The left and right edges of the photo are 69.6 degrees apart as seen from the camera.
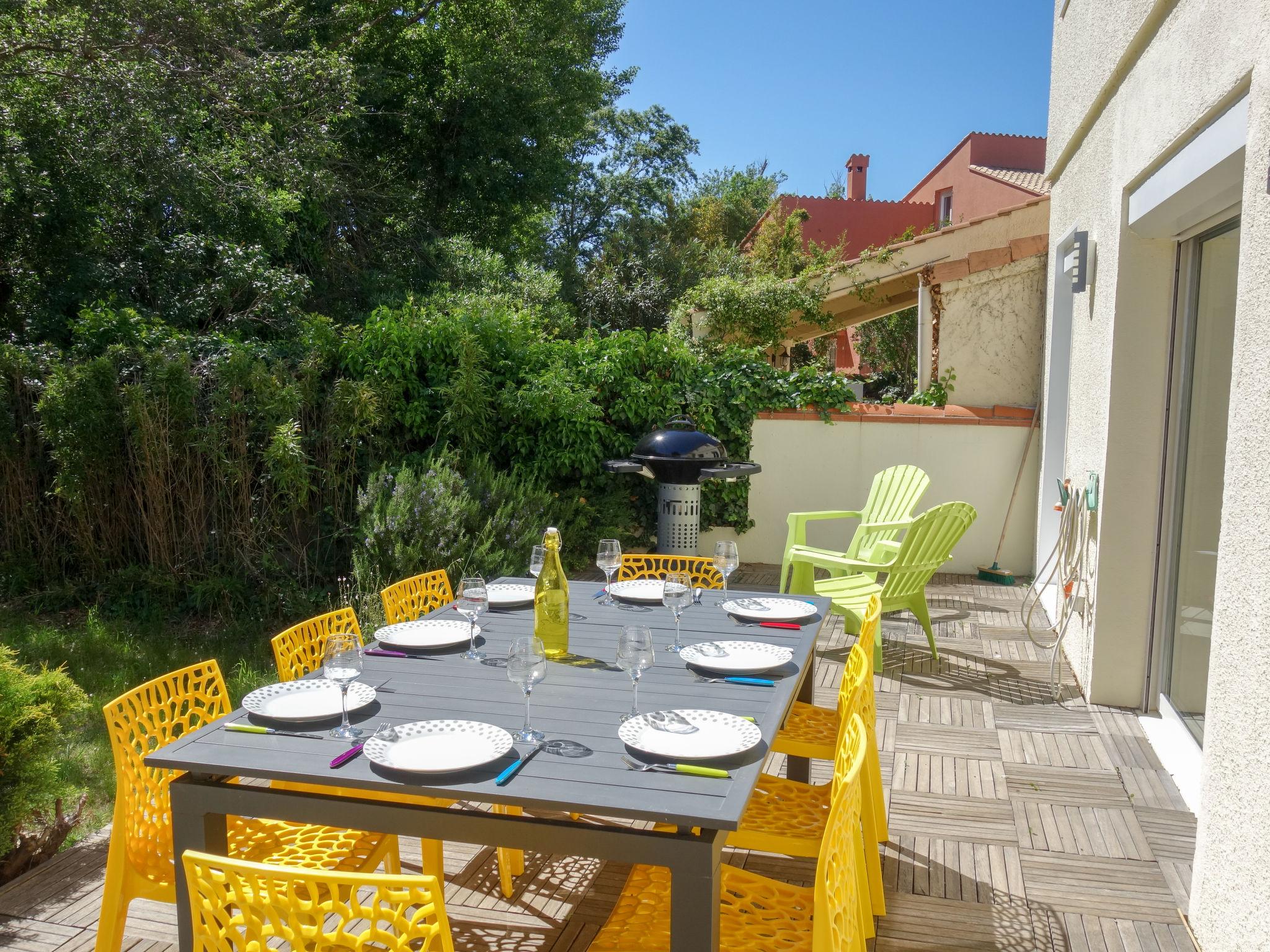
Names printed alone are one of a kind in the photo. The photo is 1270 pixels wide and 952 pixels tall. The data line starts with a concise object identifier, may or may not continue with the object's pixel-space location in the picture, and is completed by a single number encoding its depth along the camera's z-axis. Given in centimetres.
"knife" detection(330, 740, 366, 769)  169
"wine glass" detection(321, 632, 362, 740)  180
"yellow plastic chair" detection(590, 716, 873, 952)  151
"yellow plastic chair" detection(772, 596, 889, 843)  221
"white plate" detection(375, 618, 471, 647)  250
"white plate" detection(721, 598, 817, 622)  279
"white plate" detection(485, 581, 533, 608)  301
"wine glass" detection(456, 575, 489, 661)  244
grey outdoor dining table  149
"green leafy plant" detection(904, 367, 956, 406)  732
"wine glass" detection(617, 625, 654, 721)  194
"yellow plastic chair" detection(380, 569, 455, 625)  305
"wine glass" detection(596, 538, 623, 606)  292
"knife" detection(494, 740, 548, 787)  162
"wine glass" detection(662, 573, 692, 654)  257
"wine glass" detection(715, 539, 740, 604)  294
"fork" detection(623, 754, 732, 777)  168
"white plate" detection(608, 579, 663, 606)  306
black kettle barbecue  524
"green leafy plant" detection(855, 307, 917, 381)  1256
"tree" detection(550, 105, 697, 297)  2022
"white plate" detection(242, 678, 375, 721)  192
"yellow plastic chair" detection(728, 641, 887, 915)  206
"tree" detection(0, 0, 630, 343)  670
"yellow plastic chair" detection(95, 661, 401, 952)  191
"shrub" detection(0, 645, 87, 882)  254
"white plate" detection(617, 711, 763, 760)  175
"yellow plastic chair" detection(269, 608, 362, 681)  248
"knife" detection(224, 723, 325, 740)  185
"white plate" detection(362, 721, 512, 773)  166
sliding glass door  333
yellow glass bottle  245
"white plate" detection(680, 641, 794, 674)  228
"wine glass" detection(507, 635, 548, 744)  181
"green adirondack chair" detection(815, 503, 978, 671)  456
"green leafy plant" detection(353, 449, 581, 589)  500
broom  672
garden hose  439
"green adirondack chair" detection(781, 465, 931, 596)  504
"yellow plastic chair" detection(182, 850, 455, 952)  124
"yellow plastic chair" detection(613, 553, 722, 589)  379
